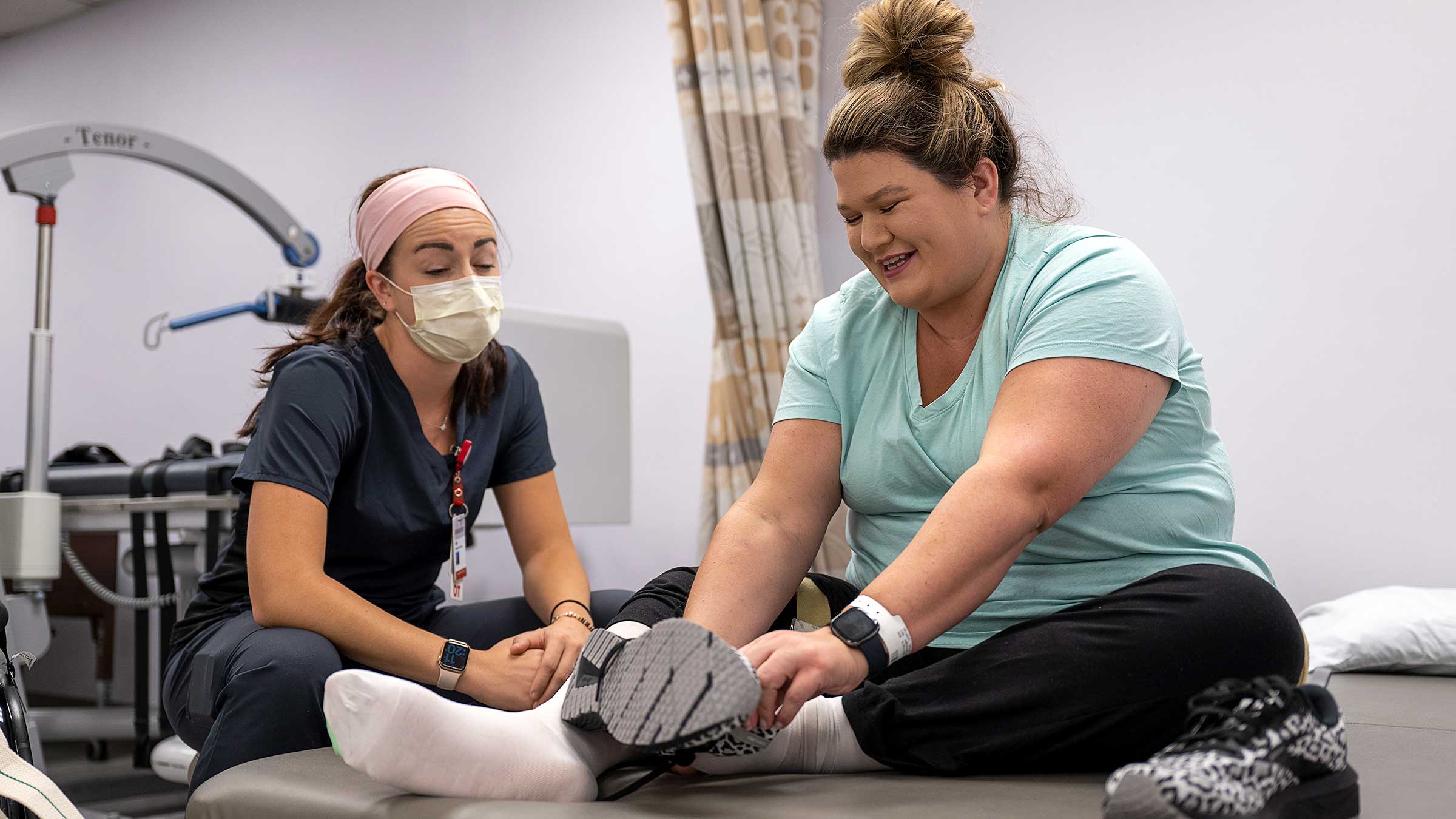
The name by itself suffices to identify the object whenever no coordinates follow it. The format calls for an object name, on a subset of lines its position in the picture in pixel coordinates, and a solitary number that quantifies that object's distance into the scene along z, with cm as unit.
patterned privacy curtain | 289
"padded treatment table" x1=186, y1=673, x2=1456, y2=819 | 96
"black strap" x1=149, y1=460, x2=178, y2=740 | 264
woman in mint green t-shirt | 102
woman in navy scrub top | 142
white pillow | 193
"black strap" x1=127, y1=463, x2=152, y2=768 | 264
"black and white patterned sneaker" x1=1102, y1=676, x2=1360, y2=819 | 80
